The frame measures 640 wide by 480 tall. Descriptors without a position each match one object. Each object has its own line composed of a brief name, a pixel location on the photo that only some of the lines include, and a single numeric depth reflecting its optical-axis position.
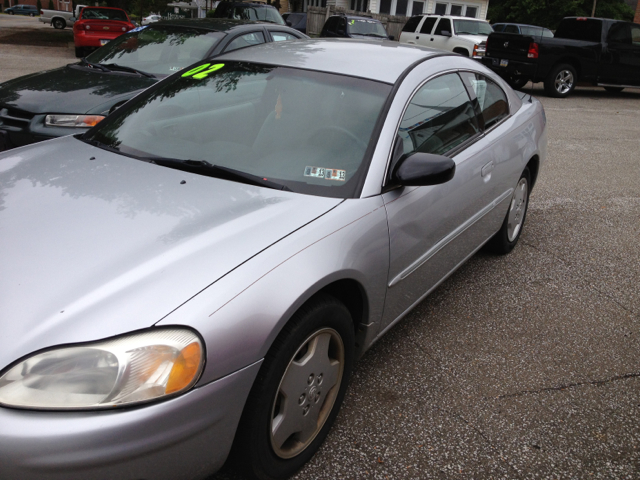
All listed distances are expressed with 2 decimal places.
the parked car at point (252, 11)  14.25
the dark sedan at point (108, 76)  5.11
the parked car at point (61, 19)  37.66
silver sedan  1.57
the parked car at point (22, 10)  65.12
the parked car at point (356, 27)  17.92
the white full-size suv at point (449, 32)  17.28
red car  13.05
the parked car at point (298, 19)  23.59
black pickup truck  13.48
